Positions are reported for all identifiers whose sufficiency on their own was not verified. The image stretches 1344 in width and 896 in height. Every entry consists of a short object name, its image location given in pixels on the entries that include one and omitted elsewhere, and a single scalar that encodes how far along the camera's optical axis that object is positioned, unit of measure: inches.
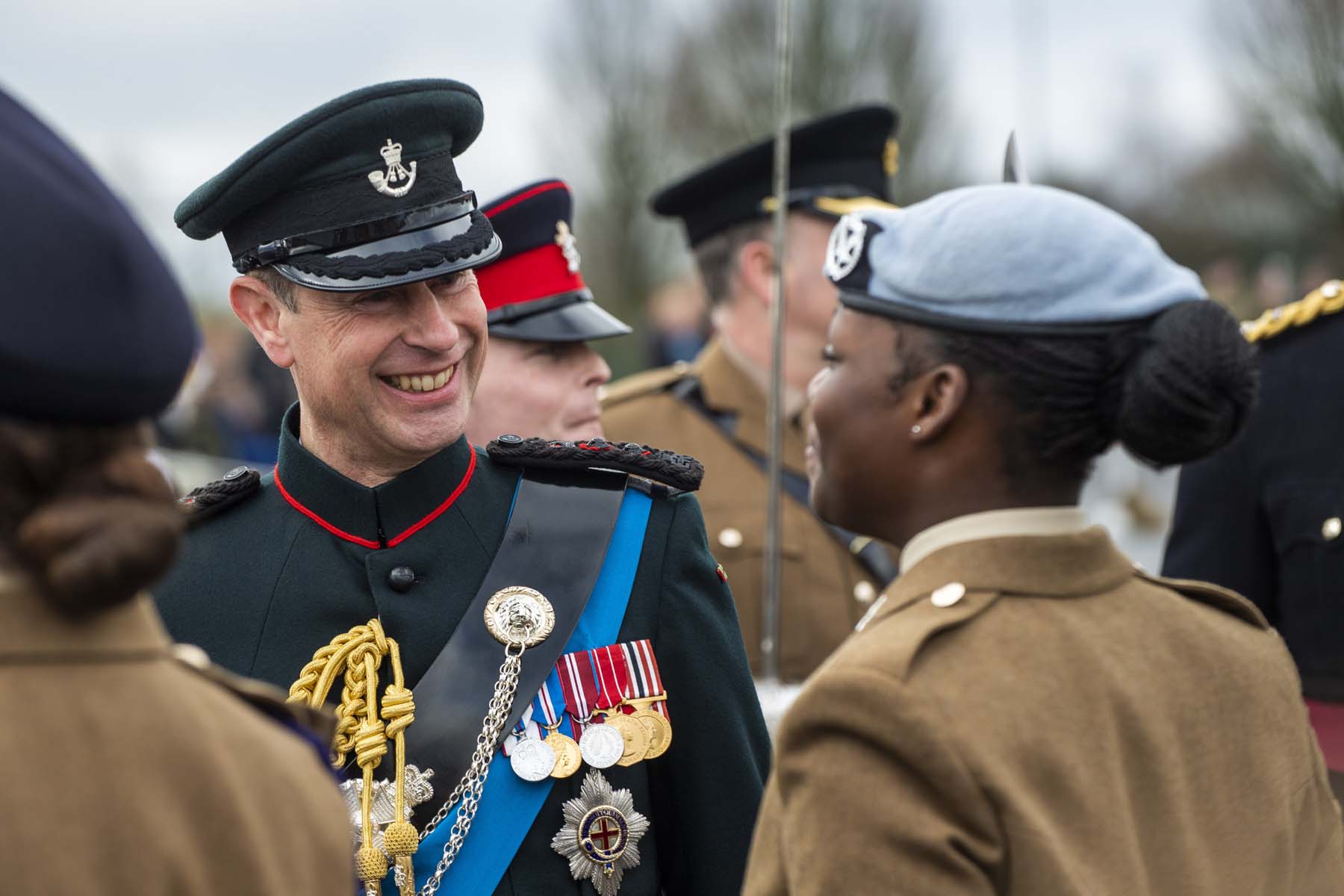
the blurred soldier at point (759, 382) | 172.4
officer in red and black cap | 147.5
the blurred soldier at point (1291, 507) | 137.3
